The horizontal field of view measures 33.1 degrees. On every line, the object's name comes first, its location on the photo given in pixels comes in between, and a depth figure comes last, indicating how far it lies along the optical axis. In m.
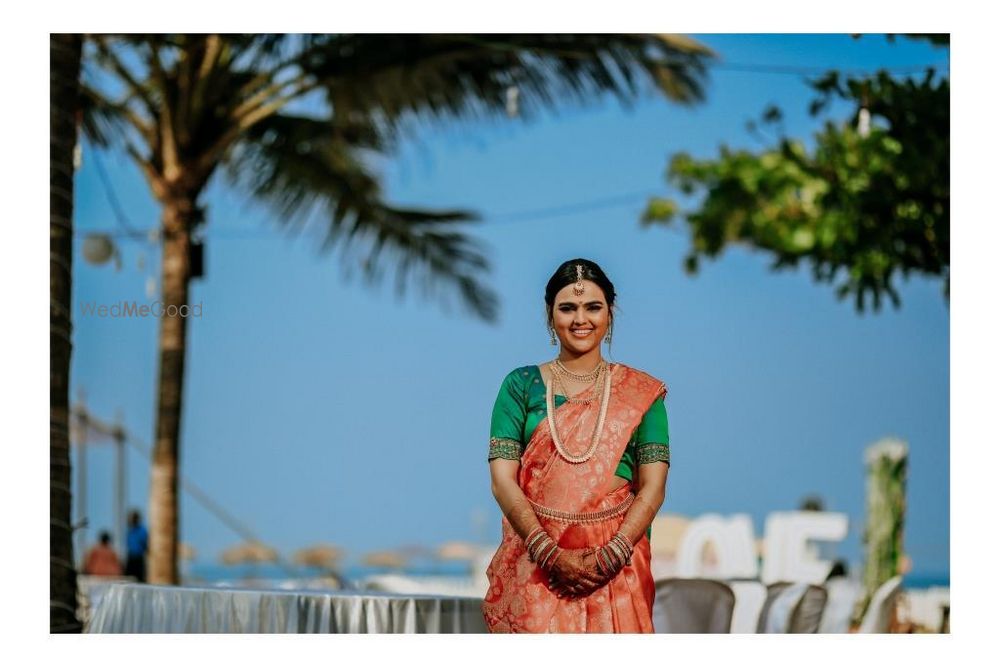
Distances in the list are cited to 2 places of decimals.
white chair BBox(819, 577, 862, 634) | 8.00
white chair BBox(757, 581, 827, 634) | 7.75
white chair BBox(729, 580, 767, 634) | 7.74
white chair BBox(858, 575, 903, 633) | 8.14
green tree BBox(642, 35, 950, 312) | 8.77
